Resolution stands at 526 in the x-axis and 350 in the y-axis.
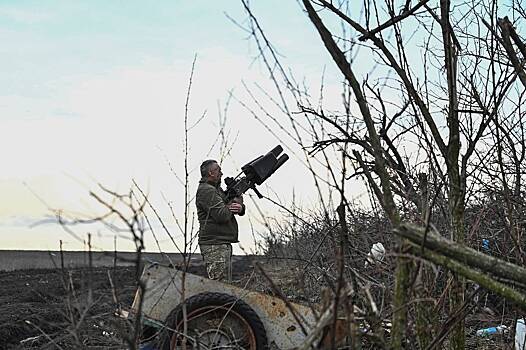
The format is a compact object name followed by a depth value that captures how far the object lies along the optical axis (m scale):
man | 6.80
